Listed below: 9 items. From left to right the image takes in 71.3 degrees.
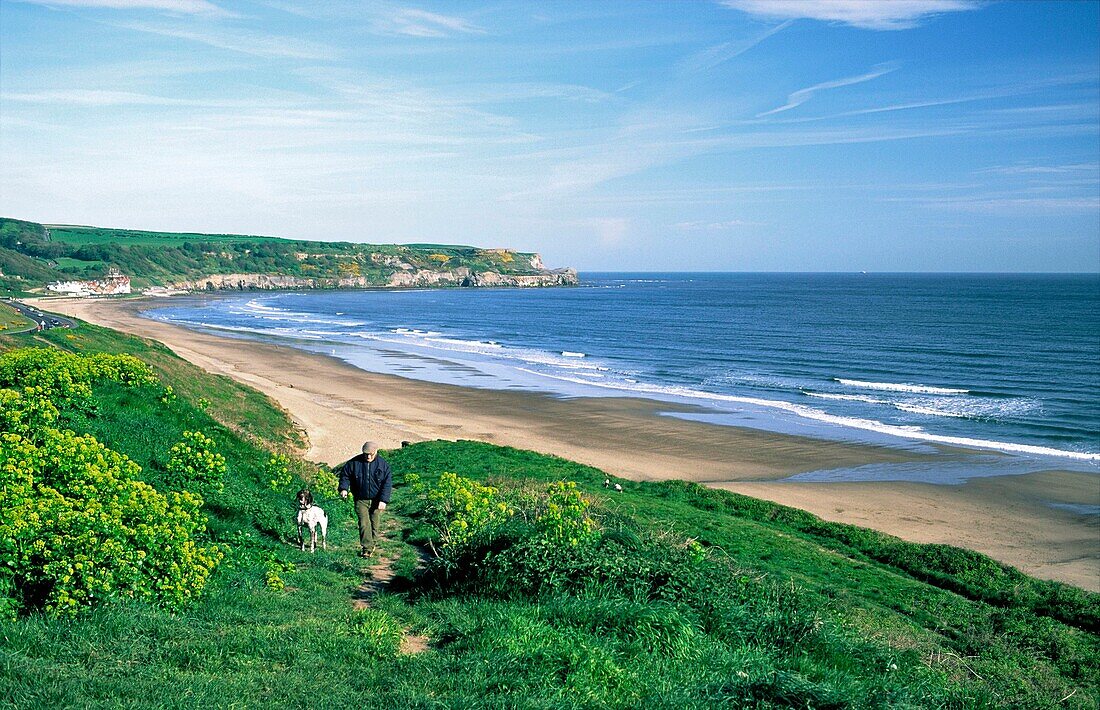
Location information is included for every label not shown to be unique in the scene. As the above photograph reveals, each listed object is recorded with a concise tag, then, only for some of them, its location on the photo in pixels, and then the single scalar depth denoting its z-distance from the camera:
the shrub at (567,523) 9.29
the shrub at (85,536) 7.00
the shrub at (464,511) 9.67
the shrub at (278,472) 13.20
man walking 11.43
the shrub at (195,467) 11.27
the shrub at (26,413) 9.94
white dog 11.31
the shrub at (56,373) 13.23
